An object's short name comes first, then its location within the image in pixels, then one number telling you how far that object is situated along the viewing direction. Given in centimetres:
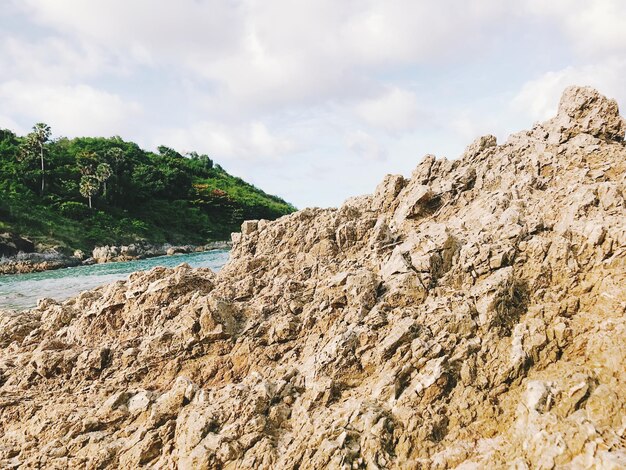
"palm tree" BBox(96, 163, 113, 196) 9812
